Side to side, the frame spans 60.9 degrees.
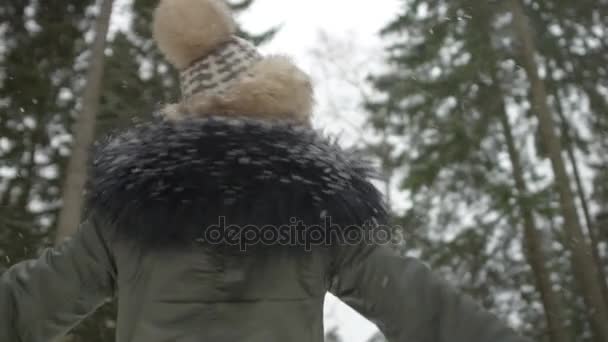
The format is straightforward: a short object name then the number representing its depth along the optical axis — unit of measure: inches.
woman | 56.2
